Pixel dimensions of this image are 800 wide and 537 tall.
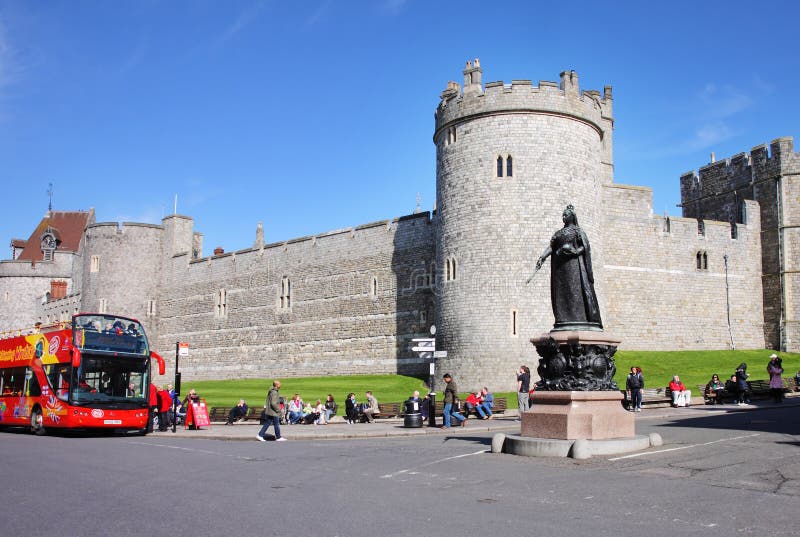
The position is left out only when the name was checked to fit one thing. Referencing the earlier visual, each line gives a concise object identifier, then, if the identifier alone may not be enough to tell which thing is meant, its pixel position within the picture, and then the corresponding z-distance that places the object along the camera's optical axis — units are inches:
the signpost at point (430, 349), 804.0
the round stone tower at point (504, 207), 1135.6
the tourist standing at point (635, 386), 853.8
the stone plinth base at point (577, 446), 447.5
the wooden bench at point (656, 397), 948.0
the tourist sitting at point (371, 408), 924.6
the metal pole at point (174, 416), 842.2
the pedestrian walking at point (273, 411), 715.4
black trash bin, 787.2
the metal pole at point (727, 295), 1465.3
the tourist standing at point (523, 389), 802.8
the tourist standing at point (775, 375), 868.0
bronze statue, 505.0
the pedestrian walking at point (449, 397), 775.1
